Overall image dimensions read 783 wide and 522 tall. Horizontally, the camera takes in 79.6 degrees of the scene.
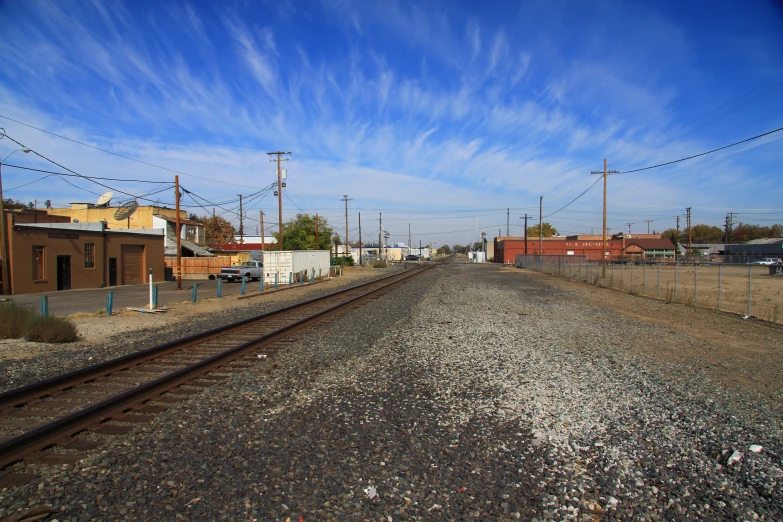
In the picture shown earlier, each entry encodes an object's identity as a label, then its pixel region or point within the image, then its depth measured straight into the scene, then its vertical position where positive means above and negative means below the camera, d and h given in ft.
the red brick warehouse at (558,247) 293.64 -0.64
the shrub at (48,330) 34.78 -6.08
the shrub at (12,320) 36.04 -5.52
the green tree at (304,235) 215.10 +5.87
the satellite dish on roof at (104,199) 122.31 +13.07
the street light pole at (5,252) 77.56 -0.49
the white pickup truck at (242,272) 118.42 -6.13
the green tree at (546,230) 478.43 +16.80
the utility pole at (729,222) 340.16 +16.87
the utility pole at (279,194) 131.03 +15.29
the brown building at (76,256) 86.33 -1.57
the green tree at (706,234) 498.73 +12.22
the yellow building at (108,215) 182.39 +13.38
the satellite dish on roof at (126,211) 125.90 +10.46
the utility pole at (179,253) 91.02 -1.14
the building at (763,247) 295.89 -1.35
